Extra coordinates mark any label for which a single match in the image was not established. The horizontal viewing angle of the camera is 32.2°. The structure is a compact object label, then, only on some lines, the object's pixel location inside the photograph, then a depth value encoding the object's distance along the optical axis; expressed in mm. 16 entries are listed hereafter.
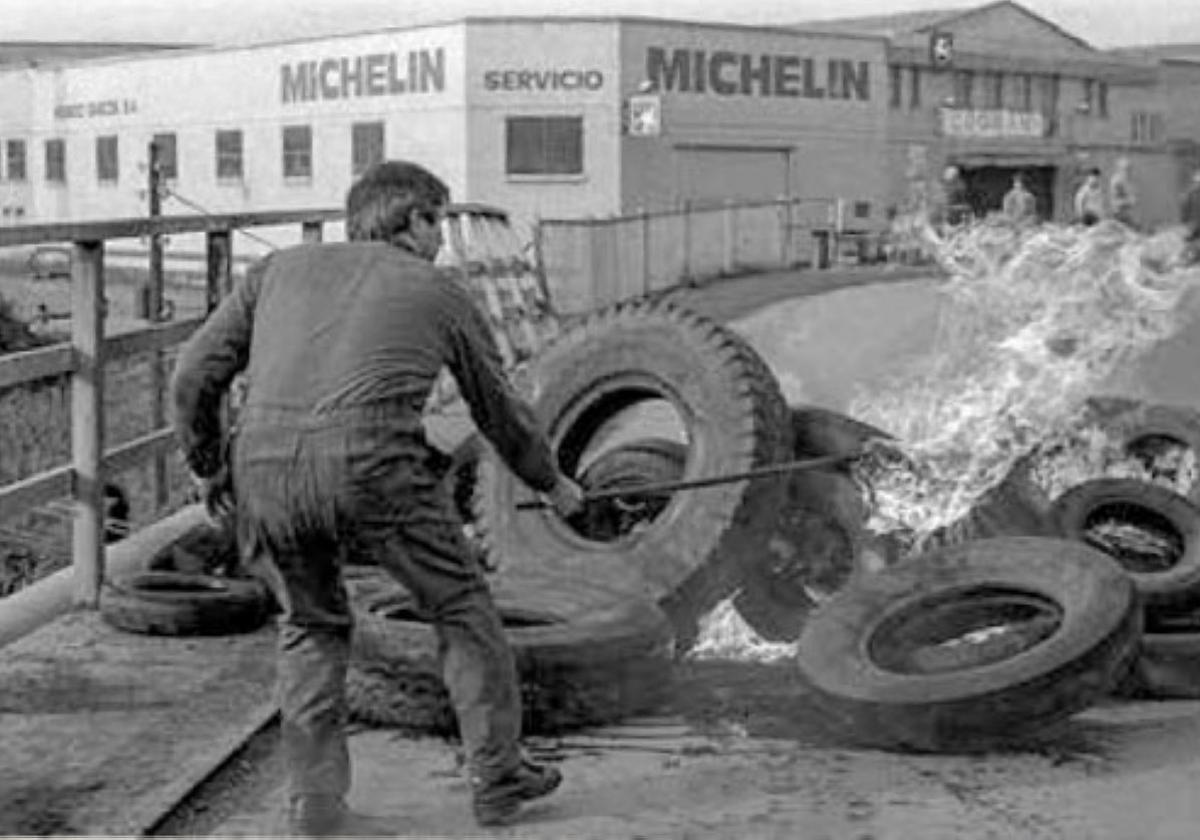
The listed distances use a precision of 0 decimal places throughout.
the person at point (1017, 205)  28356
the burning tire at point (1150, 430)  9609
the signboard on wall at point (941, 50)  56969
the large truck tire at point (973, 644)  6039
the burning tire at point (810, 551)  7820
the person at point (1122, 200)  26641
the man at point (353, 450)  5055
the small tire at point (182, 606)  7547
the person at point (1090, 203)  28012
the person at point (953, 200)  36822
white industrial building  48438
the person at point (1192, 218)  19758
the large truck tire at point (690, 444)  7582
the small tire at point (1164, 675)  6789
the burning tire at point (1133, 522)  8266
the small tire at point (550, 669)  6246
